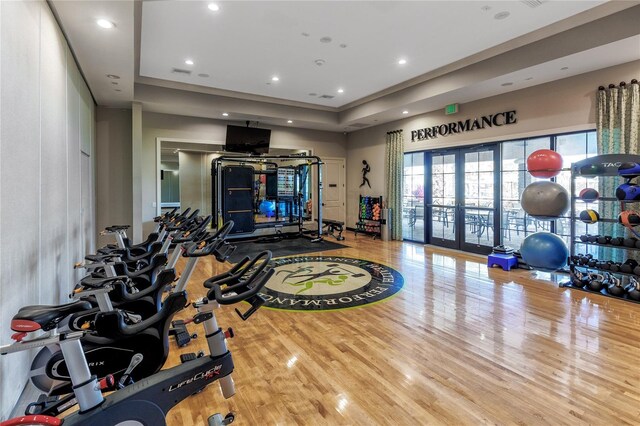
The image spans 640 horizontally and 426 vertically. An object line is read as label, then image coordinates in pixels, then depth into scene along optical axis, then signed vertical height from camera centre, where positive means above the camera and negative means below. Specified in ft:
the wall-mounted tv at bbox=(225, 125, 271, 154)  28.73 +6.31
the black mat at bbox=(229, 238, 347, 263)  24.01 -3.00
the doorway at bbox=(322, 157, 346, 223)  34.58 +2.25
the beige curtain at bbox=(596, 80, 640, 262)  15.33 +3.84
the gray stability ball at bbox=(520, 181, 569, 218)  15.92 +0.52
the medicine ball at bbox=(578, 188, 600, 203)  15.33 +0.70
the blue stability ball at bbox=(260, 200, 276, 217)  34.53 +0.19
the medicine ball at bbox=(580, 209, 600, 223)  15.33 -0.30
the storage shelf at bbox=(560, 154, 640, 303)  14.18 +1.57
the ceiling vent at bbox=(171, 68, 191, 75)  19.97 +8.61
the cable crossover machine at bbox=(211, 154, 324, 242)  27.53 +1.42
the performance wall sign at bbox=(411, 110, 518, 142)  20.85 +6.04
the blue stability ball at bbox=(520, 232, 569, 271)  16.56 -2.15
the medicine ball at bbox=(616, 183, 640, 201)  13.79 +0.75
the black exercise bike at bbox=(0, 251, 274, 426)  4.58 -2.83
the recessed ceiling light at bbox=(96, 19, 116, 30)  11.52 +6.69
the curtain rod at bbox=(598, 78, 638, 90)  15.30 +6.08
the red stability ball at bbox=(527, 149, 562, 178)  16.42 +2.35
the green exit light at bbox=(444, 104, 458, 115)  23.49 +7.32
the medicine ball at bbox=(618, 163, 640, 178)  13.34 +1.66
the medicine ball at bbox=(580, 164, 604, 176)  14.71 +1.82
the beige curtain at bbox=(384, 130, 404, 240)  28.73 +3.10
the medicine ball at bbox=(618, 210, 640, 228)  13.66 -0.37
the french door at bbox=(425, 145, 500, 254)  22.59 +0.82
